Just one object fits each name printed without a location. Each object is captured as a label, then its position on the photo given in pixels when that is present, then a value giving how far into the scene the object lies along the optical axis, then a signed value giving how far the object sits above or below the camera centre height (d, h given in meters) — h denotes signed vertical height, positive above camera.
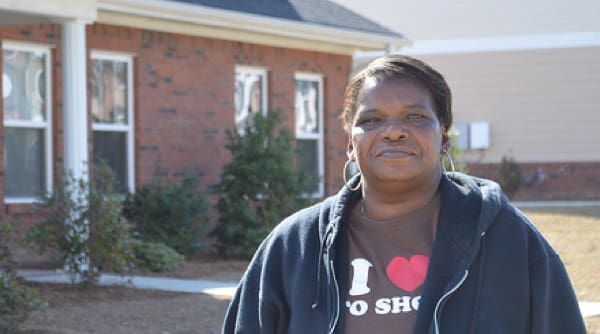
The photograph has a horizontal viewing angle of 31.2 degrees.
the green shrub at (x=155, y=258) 11.89 -1.51
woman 2.56 -0.32
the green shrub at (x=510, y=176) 25.06 -1.26
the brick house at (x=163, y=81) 12.15 +0.56
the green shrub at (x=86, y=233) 10.07 -1.03
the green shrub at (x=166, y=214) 13.02 -1.12
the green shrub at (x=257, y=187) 13.59 -0.83
